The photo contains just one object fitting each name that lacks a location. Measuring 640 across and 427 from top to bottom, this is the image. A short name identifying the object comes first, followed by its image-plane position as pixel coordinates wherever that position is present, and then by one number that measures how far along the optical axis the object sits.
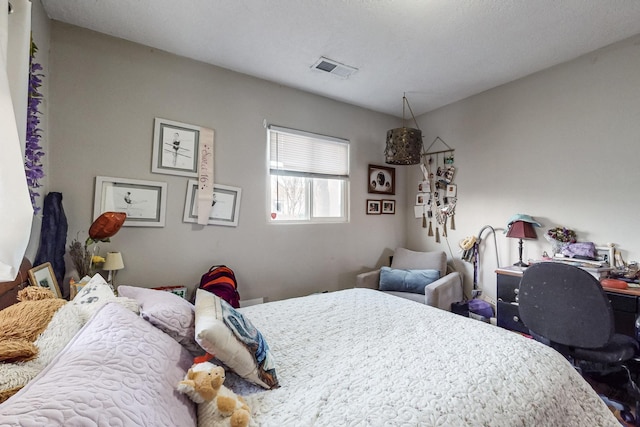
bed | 0.62
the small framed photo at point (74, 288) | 1.77
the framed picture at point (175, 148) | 2.33
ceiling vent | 2.52
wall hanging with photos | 3.49
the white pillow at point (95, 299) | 1.17
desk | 1.91
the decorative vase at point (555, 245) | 2.55
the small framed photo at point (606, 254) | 2.25
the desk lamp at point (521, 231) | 2.68
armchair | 2.71
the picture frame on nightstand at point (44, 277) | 1.53
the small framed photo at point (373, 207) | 3.66
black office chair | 1.58
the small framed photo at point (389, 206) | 3.81
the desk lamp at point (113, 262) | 1.98
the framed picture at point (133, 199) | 2.13
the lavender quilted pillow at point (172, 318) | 1.07
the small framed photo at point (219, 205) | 2.46
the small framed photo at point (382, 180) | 3.68
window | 3.01
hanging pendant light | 3.06
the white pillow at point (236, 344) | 0.99
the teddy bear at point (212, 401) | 0.82
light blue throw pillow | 3.00
